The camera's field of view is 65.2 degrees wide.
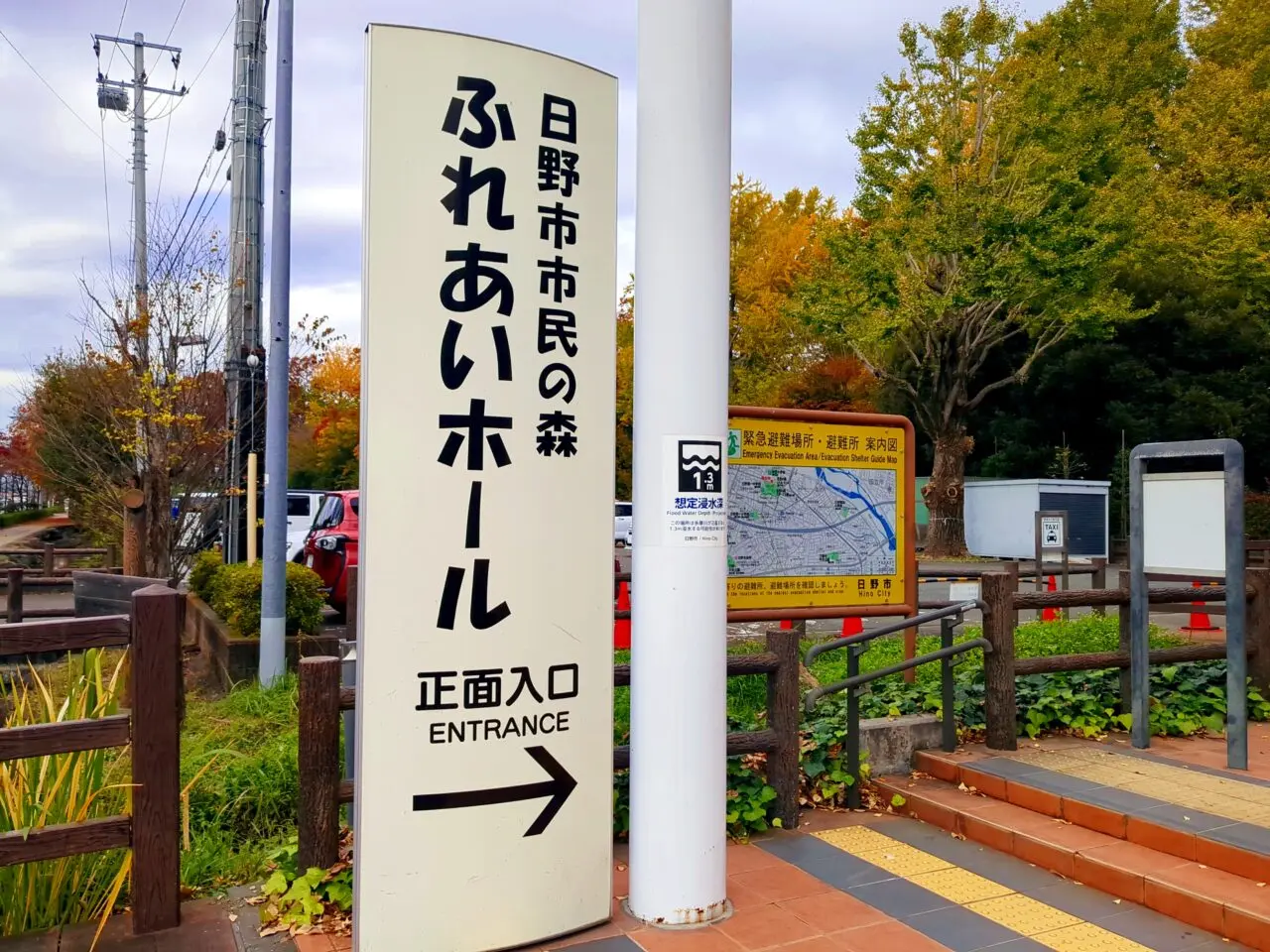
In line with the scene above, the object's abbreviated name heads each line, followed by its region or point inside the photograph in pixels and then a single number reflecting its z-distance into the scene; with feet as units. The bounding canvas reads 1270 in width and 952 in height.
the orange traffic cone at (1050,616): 39.85
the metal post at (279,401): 29.04
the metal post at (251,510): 35.04
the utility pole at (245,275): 40.01
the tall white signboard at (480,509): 11.39
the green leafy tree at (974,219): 78.48
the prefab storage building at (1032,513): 84.64
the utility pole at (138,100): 66.64
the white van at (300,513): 54.34
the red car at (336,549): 41.75
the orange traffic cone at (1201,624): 36.66
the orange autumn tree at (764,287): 101.60
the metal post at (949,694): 19.31
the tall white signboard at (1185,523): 19.84
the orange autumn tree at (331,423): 114.21
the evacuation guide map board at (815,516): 20.79
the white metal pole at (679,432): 12.68
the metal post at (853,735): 18.02
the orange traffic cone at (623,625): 27.45
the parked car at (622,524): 89.15
